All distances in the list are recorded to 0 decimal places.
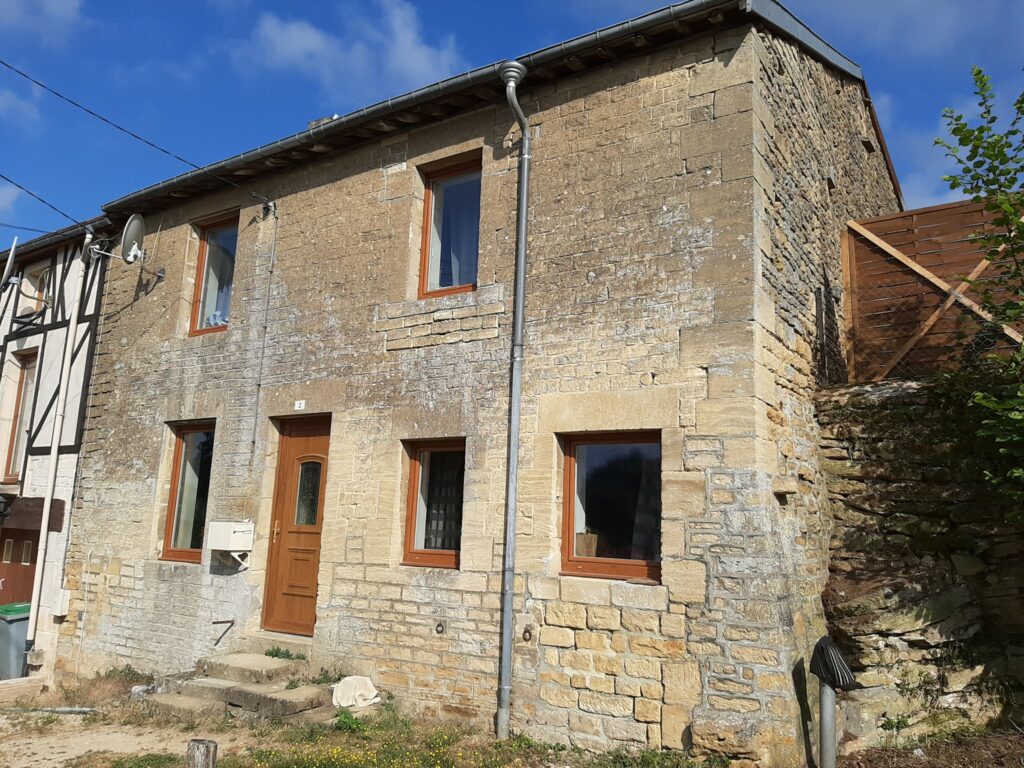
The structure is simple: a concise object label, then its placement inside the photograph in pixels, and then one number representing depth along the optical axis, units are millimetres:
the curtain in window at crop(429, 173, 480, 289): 7074
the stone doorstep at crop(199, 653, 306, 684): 6617
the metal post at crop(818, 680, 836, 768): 4855
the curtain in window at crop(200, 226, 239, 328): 8812
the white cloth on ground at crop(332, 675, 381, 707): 6215
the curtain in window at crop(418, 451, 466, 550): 6629
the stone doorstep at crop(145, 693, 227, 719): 6336
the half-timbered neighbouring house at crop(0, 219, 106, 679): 9398
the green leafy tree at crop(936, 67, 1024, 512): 5262
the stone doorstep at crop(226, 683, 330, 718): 6039
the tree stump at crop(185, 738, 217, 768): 3926
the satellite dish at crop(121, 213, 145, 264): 8914
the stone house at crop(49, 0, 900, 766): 5297
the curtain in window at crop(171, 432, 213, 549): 8375
